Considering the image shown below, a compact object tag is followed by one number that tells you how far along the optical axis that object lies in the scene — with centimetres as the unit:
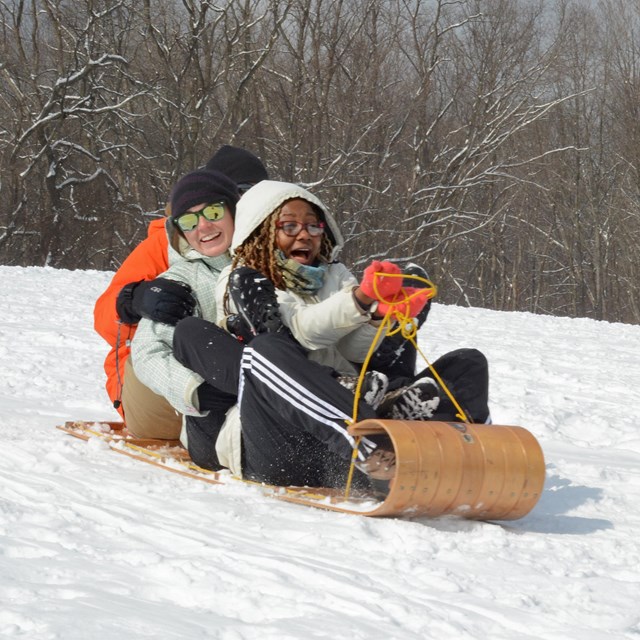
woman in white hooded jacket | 545
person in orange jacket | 647
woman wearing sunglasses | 622
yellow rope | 531
